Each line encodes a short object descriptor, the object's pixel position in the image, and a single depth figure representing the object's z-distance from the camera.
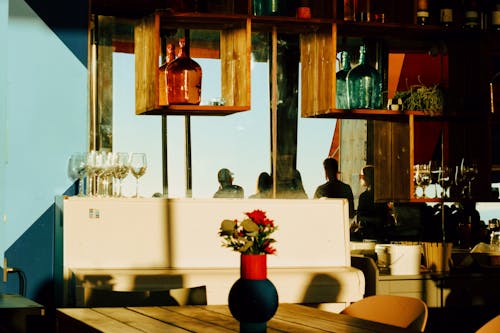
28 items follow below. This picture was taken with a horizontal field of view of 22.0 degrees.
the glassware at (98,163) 6.38
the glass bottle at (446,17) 7.31
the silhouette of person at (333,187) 7.39
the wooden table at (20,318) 4.45
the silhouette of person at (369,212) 7.50
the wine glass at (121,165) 6.40
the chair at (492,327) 3.86
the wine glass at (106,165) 6.38
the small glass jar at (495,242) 7.64
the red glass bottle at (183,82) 6.56
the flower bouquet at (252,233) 3.53
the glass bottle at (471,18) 7.37
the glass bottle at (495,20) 7.48
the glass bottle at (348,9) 7.10
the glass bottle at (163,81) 6.59
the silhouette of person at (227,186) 7.11
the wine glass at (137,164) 6.46
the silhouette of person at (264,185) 7.23
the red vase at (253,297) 3.66
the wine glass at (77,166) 6.45
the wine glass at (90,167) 6.38
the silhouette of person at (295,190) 7.29
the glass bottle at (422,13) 7.27
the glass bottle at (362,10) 7.14
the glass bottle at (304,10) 6.96
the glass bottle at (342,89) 7.03
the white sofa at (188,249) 5.97
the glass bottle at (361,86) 6.98
